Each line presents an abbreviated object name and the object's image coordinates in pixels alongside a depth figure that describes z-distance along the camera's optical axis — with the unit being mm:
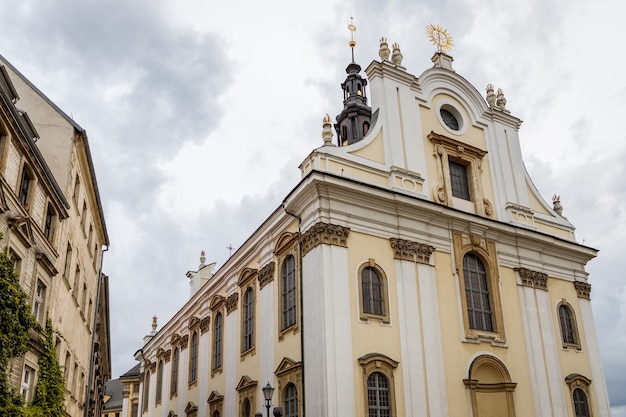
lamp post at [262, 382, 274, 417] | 17531
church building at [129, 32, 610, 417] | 20500
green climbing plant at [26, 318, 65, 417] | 15305
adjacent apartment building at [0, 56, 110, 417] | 13727
